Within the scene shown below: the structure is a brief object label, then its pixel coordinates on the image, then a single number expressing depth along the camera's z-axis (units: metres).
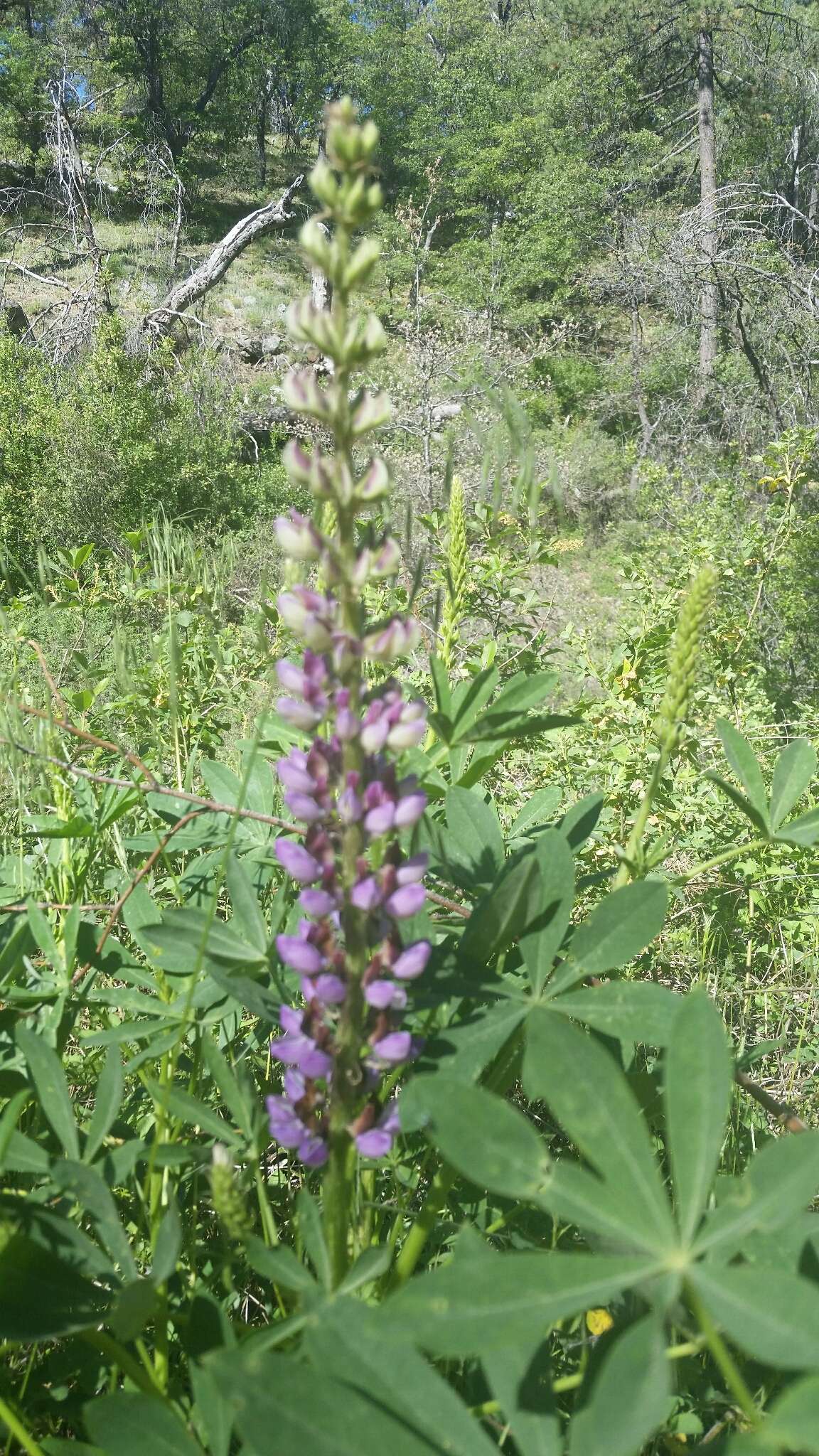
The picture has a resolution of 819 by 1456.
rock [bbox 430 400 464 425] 8.98
